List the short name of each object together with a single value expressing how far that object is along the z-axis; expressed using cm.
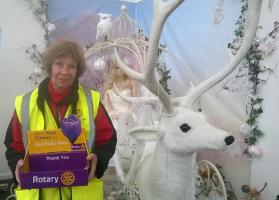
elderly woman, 154
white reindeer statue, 173
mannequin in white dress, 274
